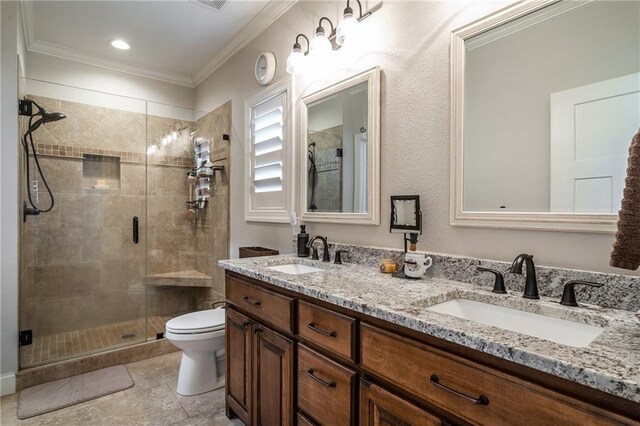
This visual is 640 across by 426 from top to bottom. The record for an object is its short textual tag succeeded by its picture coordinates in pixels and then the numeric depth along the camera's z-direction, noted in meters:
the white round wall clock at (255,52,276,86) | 2.50
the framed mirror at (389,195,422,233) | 1.51
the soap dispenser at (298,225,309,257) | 2.08
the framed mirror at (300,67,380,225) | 1.74
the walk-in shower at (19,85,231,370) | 2.75
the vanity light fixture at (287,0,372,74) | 1.76
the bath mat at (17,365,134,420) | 2.06
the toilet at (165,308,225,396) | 2.13
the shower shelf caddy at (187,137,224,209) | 3.45
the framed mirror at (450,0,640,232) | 1.03
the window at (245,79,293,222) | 2.39
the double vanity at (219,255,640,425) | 0.65
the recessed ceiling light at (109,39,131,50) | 2.97
